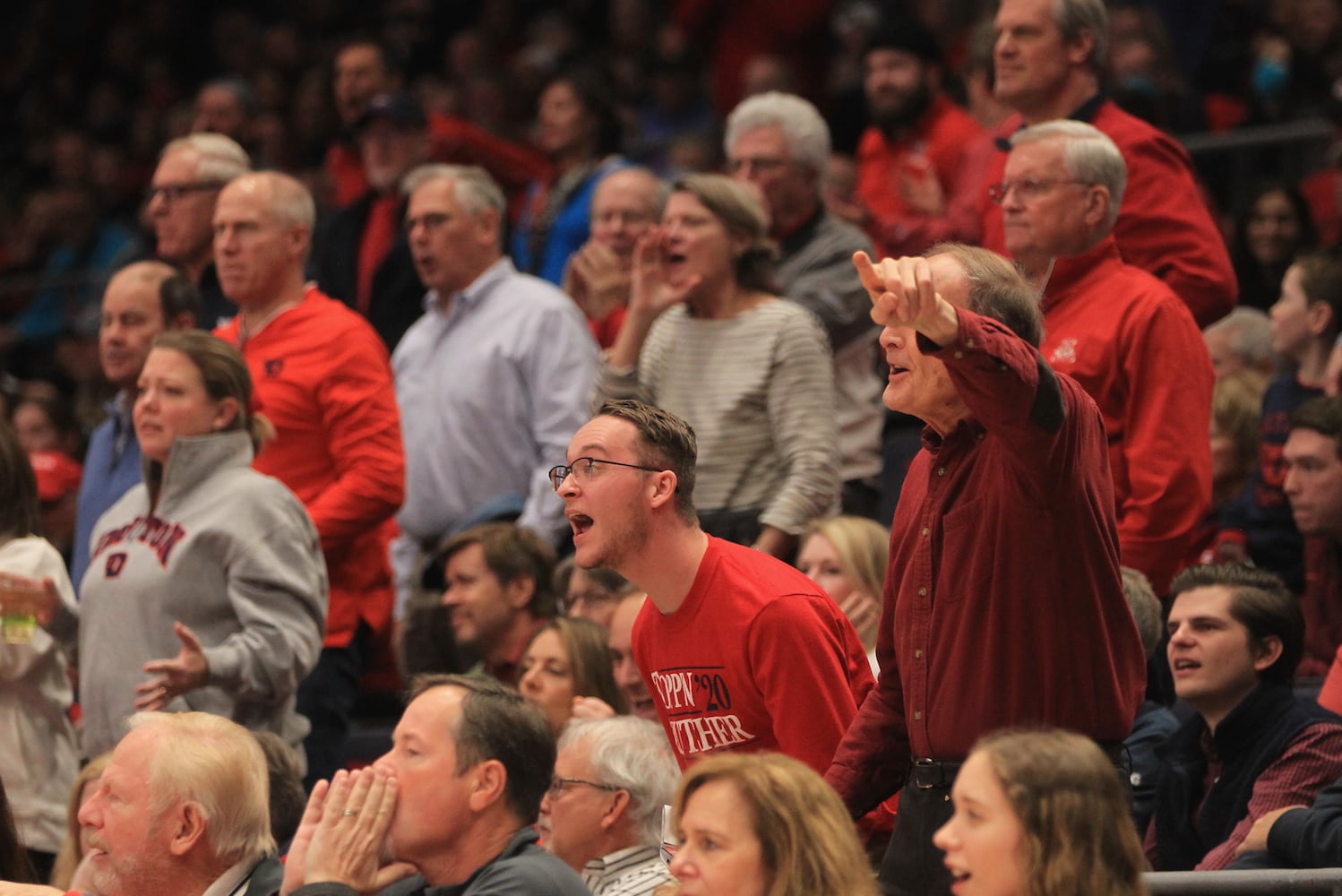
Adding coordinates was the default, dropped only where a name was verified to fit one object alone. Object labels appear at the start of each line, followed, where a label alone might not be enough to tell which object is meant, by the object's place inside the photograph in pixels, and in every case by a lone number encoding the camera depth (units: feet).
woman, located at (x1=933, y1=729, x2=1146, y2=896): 17.92
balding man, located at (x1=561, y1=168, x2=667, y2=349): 43.88
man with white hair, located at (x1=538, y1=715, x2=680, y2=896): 28.66
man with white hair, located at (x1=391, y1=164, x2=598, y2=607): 41.39
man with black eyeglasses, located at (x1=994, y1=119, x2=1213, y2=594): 30.37
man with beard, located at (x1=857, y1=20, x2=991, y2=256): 48.88
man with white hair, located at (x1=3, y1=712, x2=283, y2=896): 26.03
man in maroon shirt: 20.39
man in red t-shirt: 24.54
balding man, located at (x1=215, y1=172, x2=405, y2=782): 36.42
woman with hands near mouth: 34.81
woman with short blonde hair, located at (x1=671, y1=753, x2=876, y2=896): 19.69
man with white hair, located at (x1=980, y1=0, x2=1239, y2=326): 34.53
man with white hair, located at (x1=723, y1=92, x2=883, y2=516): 39.52
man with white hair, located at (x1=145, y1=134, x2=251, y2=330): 42.45
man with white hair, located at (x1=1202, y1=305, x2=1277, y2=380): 42.24
